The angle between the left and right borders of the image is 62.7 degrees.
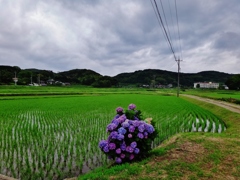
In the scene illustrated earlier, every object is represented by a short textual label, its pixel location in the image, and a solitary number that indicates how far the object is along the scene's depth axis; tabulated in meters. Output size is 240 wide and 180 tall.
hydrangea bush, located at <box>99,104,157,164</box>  4.73
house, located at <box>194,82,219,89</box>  140.57
